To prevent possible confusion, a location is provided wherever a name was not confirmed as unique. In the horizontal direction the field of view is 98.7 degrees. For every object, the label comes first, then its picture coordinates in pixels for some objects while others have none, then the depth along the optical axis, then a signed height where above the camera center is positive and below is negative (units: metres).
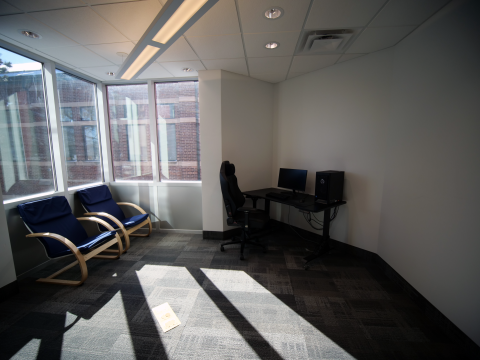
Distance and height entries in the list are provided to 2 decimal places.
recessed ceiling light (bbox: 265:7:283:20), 1.85 +1.26
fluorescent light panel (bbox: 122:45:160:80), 2.03 +0.97
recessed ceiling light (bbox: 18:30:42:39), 2.21 +1.25
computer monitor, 3.42 -0.47
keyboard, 3.25 -0.72
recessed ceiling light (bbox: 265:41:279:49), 2.44 +1.26
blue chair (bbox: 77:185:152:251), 3.25 -1.01
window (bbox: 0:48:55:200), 2.56 +0.25
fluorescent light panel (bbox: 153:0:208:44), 1.39 +0.98
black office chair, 3.02 -0.89
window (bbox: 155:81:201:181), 3.87 +0.44
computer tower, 2.85 -0.48
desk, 2.80 -0.75
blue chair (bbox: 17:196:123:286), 2.44 -1.07
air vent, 2.23 +1.27
